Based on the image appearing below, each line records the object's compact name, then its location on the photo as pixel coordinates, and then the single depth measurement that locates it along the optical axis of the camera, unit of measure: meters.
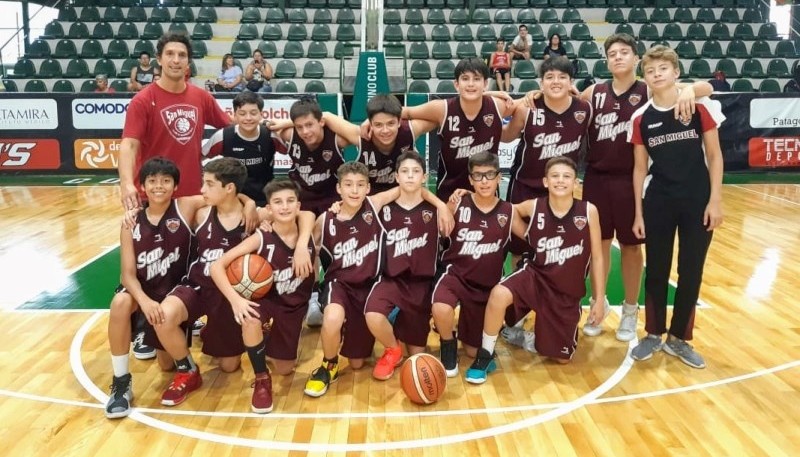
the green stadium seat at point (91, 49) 13.15
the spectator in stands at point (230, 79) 11.11
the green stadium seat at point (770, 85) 12.30
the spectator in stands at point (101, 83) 10.86
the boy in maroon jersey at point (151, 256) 3.20
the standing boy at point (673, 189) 3.46
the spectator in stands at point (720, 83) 11.59
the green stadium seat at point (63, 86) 11.82
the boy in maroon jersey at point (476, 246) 3.62
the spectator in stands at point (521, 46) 12.63
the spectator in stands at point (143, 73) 11.22
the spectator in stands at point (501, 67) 11.60
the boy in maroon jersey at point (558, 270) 3.64
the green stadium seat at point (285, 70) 12.60
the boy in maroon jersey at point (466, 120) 4.00
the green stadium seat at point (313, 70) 12.54
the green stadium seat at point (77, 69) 12.45
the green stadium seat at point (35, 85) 11.93
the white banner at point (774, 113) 9.87
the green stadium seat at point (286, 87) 11.66
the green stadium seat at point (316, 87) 11.85
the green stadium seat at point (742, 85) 12.23
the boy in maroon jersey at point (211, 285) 3.34
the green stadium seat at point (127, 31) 13.52
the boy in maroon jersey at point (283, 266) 3.44
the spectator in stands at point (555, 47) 11.91
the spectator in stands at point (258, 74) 11.16
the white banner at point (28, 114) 9.60
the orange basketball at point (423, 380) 3.14
